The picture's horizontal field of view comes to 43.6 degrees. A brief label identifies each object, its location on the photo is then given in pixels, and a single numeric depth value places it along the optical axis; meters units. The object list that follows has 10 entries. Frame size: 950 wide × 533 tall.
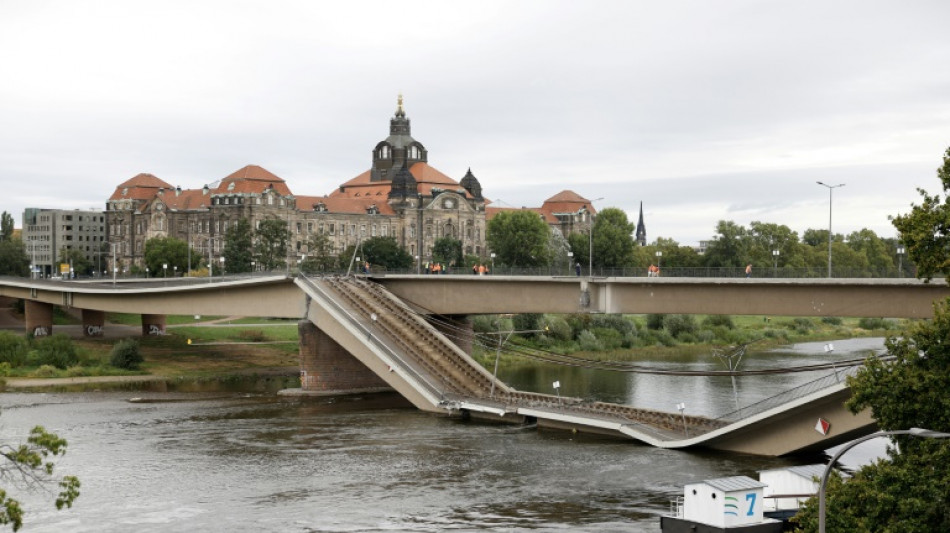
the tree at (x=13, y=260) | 186.38
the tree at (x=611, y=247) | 191.12
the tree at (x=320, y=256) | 171.25
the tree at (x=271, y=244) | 178.12
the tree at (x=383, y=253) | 178.62
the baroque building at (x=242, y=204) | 193.88
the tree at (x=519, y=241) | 177.75
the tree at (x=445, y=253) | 198.62
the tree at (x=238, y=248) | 173.88
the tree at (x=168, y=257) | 173.75
